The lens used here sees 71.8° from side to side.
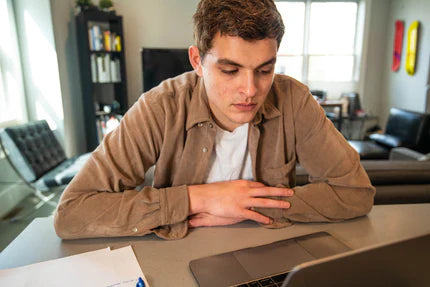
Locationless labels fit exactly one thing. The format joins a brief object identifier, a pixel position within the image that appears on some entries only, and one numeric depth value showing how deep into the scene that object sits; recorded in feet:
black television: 13.96
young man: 2.68
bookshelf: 12.09
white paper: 2.03
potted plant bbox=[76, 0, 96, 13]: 12.21
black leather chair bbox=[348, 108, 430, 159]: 10.86
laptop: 1.17
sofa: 4.79
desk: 2.25
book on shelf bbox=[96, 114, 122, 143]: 12.84
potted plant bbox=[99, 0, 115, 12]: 12.60
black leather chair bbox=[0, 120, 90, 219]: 8.02
